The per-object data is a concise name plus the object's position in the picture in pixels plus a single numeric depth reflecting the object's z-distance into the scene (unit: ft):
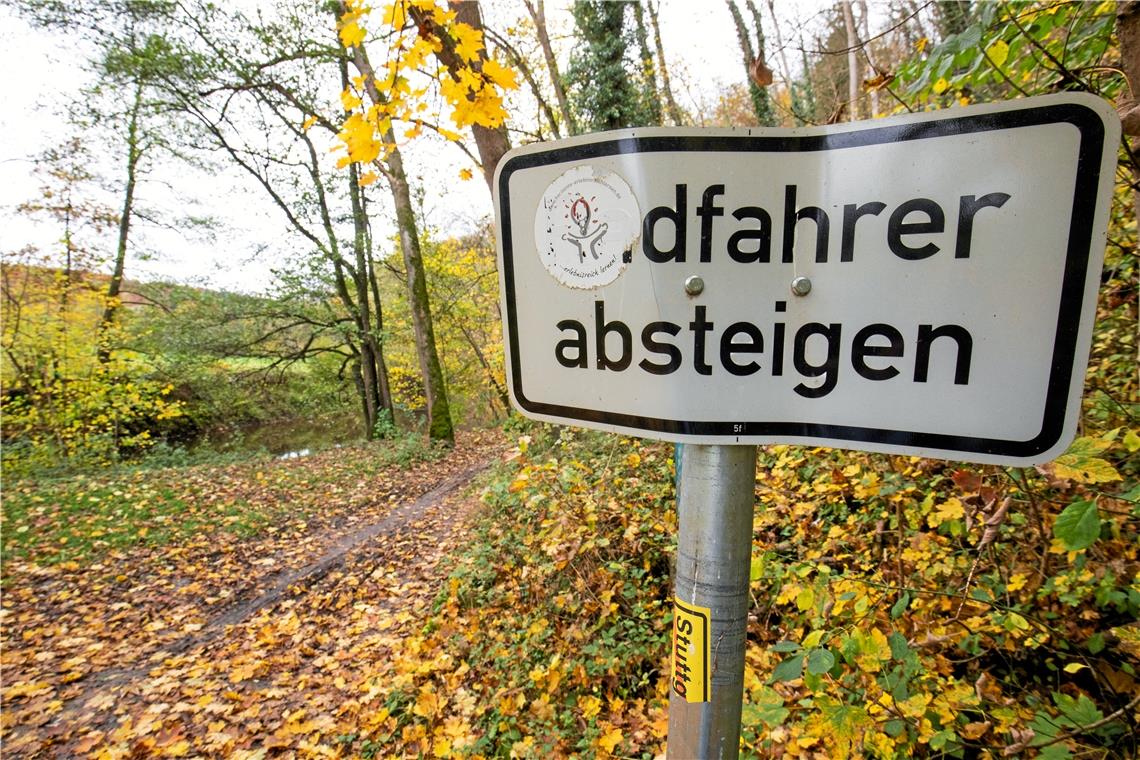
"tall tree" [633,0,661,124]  30.91
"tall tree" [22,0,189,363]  30.32
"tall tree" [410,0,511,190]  7.46
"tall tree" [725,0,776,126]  35.94
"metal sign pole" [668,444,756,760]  2.54
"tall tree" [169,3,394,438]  34.19
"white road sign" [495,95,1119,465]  2.01
